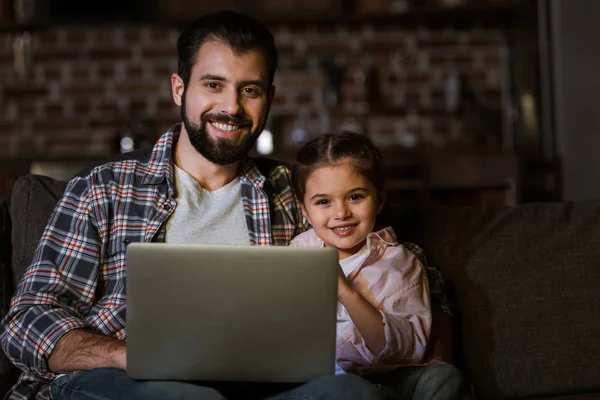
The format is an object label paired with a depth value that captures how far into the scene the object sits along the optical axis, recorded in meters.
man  2.04
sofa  2.16
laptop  1.78
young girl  2.01
